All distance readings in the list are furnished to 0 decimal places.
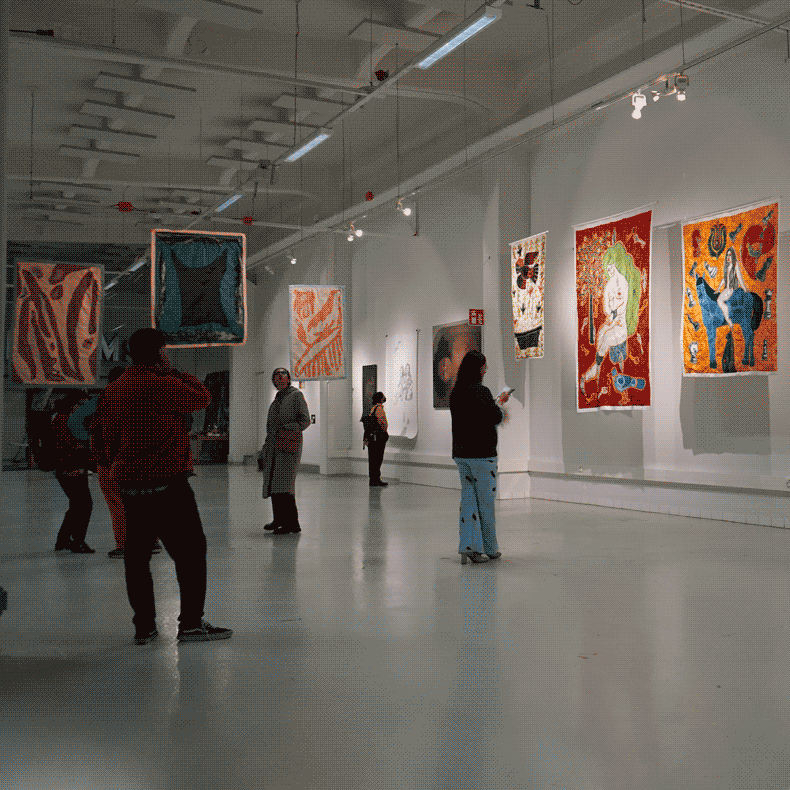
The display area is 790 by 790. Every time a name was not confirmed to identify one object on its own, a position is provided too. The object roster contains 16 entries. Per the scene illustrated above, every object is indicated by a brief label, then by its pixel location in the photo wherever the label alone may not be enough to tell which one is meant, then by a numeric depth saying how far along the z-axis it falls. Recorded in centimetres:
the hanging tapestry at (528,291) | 1196
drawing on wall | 1605
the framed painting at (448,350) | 1400
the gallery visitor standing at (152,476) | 445
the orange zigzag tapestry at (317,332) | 1347
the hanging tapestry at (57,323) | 1176
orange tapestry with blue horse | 873
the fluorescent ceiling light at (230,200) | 1508
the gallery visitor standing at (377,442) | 1530
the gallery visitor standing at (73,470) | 775
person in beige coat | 859
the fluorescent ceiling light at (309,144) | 1084
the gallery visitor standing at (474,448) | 676
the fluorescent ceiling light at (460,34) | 755
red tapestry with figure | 1033
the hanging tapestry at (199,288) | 862
